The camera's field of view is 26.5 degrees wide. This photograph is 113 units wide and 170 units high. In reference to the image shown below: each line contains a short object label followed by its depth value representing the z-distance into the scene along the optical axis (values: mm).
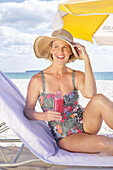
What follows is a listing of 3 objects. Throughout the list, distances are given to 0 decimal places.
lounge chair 2062
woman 2283
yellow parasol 3885
